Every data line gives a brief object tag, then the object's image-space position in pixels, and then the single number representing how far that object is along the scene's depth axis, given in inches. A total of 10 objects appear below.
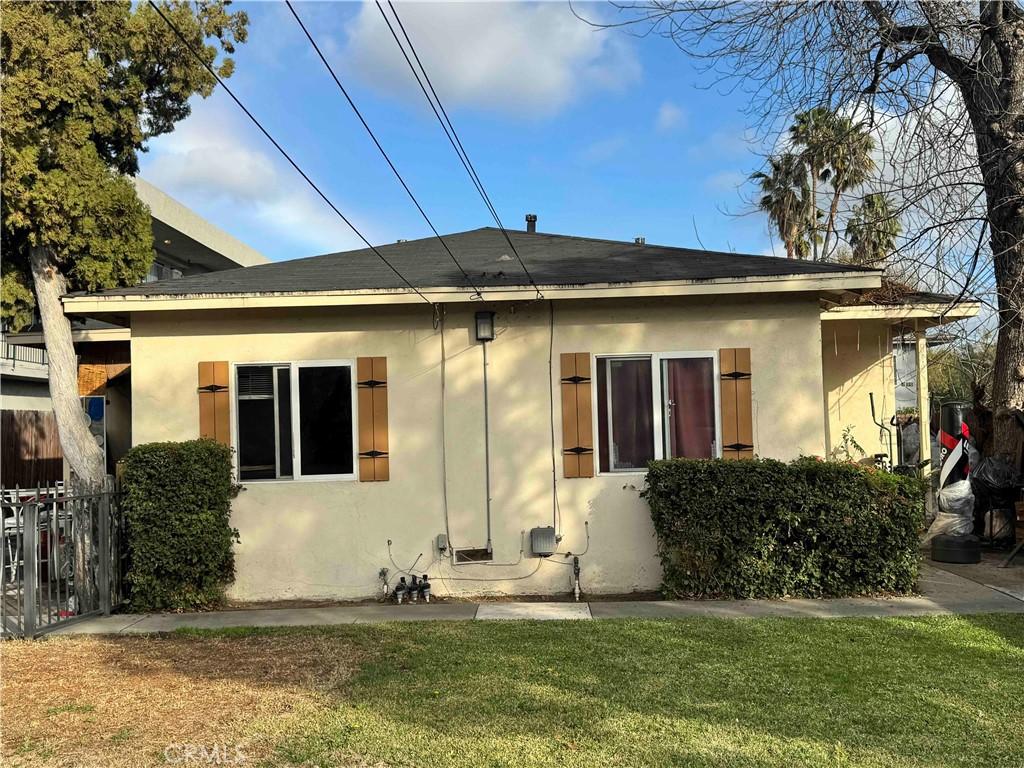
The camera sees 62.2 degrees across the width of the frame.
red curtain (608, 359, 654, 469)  334.0
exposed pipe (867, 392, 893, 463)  459.9
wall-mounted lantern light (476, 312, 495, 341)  333.4
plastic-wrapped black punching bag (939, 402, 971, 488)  392.2
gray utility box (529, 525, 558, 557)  326.0
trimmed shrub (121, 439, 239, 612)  301.4
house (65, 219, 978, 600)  330.0
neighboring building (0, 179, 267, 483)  425.1
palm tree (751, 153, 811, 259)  903.7
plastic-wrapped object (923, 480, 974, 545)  374.6
